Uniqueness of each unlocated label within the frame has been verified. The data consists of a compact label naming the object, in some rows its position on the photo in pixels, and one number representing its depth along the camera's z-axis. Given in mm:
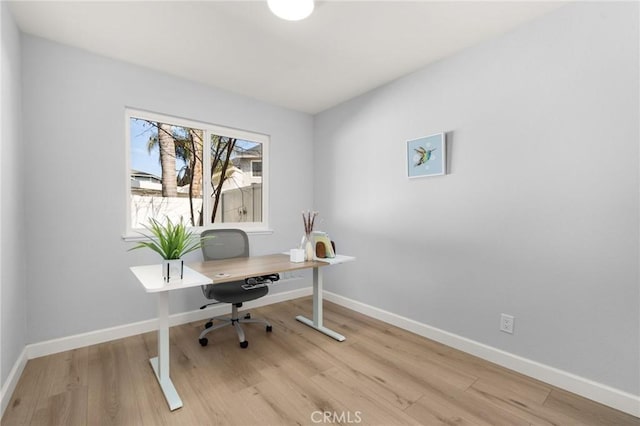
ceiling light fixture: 1757
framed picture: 2504
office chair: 2441
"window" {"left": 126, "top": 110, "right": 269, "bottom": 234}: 2758
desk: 1729
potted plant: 1793
